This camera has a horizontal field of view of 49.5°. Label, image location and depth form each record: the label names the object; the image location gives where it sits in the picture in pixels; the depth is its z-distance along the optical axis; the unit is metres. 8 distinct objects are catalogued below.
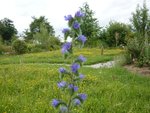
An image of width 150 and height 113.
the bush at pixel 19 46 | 17.88
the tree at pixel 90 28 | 21.15
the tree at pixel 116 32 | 19.22
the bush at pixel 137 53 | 7.37
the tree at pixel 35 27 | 30.90
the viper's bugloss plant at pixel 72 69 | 1.43
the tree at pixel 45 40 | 21.21
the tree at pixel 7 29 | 27.47
